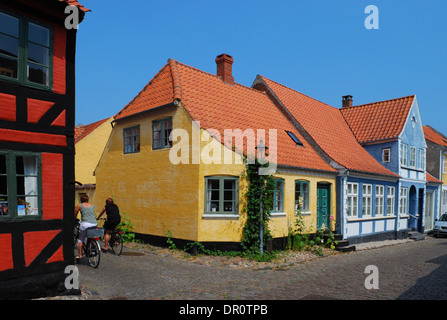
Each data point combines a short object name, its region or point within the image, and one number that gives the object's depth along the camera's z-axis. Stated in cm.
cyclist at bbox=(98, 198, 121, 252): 1140
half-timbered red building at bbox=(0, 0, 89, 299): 700
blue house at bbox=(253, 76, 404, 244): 1664
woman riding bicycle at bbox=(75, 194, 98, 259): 974
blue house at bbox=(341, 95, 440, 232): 2108
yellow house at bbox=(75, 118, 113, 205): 2211
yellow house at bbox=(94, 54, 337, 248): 1233
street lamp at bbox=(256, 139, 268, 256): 1203
